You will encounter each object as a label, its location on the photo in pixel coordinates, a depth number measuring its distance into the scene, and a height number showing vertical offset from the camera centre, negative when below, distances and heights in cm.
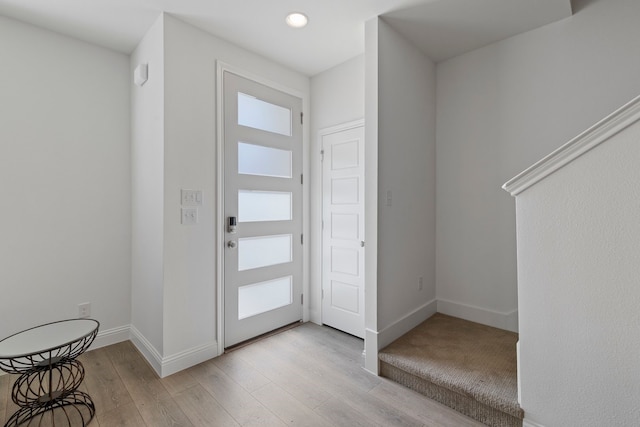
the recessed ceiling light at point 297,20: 212 +147
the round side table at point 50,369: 159 -85
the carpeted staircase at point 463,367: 164 -100
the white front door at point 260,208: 249 +7
